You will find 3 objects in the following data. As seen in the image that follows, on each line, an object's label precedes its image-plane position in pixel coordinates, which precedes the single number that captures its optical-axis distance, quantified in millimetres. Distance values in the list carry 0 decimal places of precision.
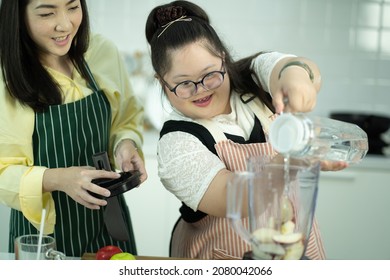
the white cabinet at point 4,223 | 2494
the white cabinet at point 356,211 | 2387
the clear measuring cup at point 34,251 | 1143
